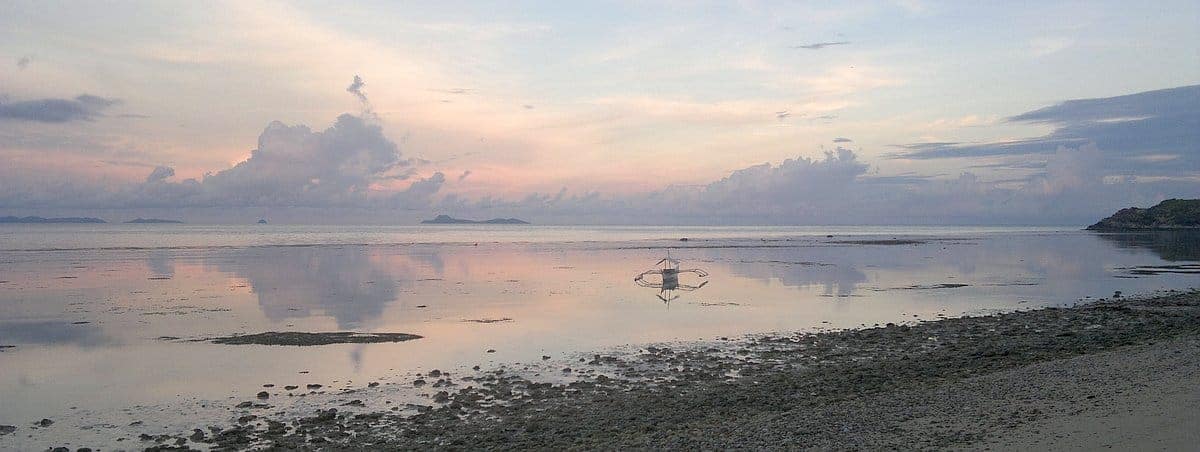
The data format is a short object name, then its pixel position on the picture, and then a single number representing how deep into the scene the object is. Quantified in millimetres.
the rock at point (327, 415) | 12953
